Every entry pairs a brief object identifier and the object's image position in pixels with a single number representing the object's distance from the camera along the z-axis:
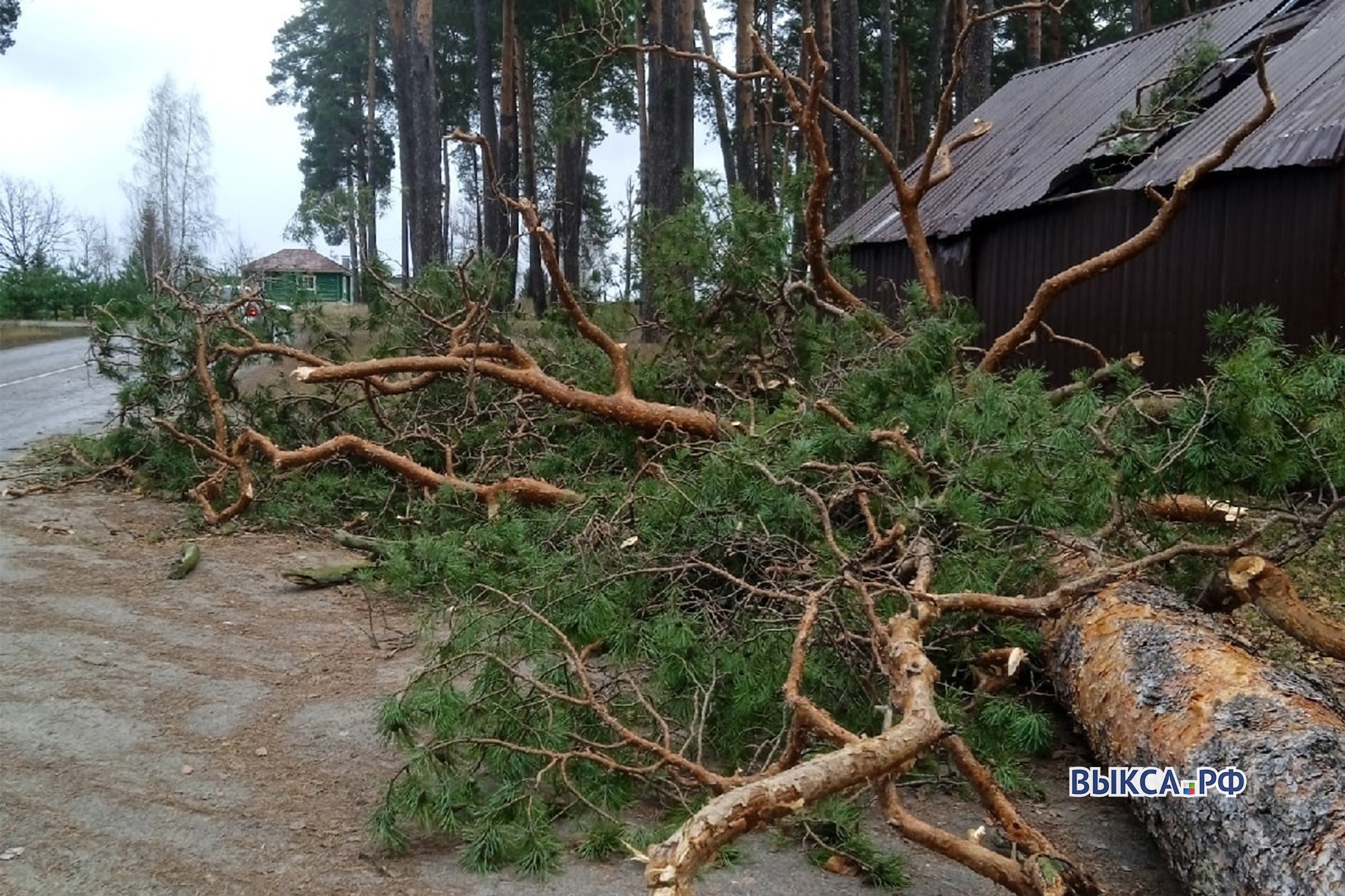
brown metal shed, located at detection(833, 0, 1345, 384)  7.57
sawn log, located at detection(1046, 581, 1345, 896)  2.51
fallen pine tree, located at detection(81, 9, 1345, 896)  3.25
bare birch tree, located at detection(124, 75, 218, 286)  45.56
